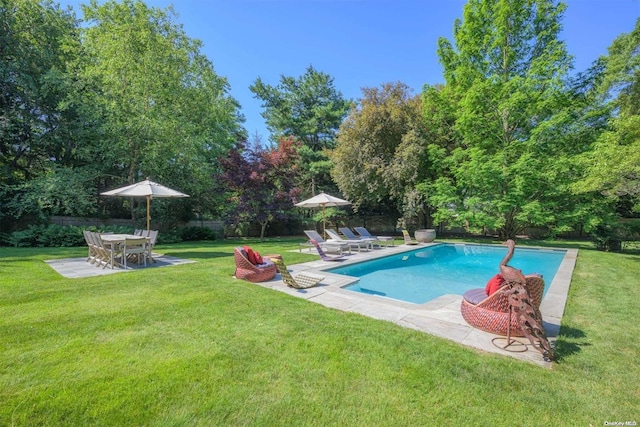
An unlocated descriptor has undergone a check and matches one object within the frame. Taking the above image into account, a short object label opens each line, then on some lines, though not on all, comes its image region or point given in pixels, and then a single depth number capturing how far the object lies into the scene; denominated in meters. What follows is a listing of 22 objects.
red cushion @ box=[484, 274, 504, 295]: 3.84
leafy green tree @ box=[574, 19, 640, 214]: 8.05
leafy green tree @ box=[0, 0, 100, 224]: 13.05
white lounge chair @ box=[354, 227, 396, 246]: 14.50
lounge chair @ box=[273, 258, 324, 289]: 5.93
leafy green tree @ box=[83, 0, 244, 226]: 13.94
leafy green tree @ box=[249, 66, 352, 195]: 23.45
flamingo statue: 3.06
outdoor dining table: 7.34
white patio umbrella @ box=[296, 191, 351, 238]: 12.36
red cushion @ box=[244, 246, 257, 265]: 6.60
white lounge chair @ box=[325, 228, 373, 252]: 11.98
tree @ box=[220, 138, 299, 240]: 16.38
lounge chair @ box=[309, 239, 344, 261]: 9.47
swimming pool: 7.50
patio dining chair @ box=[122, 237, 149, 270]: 7.64
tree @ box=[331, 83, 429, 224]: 16.73
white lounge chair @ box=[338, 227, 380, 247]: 13.30
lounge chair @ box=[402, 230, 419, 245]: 14.47
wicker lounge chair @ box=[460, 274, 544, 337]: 3.58
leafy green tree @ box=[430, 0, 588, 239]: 13.84
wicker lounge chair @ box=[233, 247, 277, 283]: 6.32
